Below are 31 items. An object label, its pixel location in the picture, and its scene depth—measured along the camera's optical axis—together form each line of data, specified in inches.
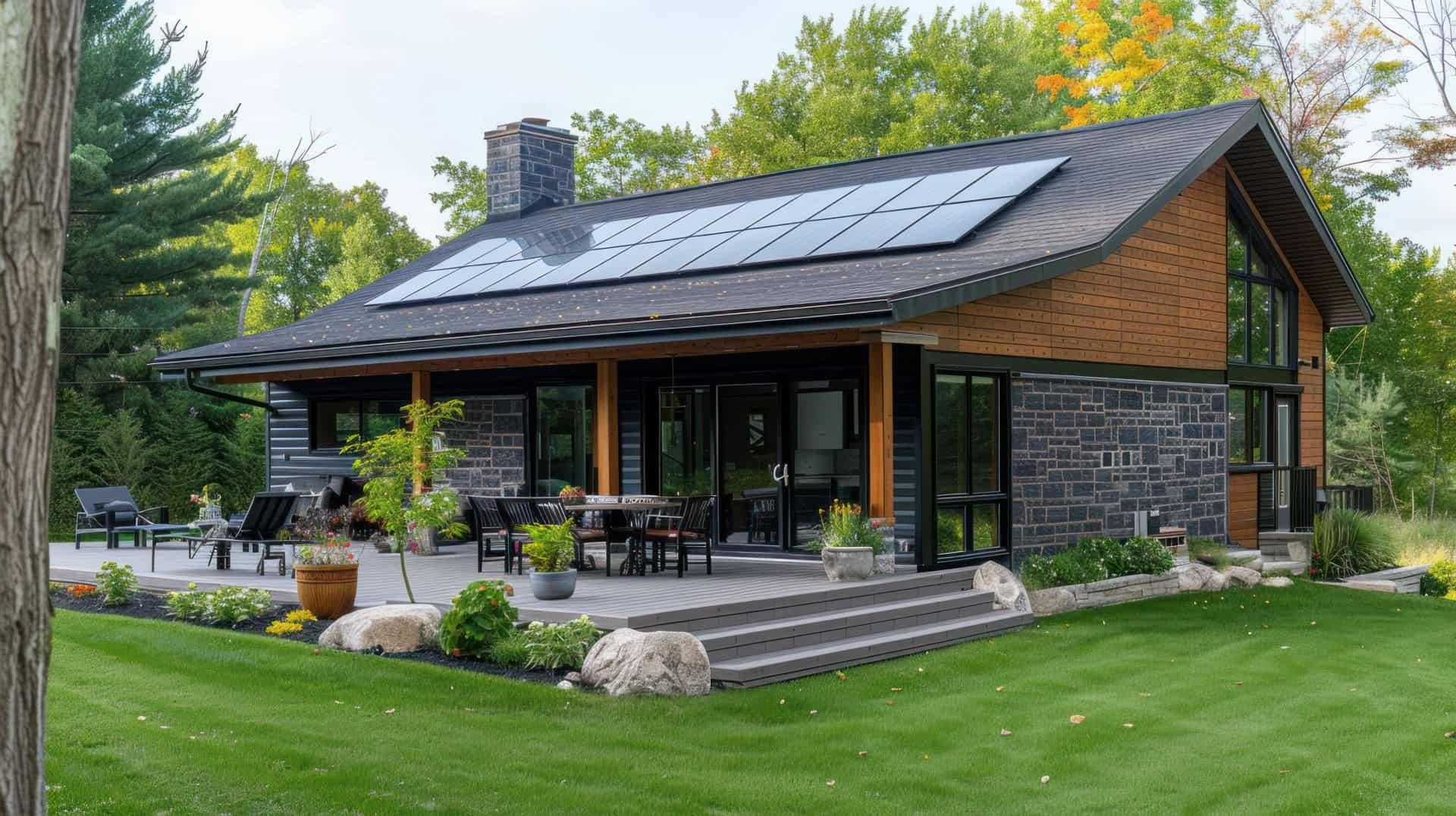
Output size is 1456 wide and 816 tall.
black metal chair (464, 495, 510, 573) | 470.9
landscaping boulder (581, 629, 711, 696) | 313.7
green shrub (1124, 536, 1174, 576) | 520.4
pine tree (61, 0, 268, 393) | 869.8
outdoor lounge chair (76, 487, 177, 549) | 576.1
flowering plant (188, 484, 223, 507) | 596.4
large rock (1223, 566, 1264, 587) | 557.0
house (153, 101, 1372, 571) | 462.3
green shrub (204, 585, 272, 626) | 394.3
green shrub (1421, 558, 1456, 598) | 603.8
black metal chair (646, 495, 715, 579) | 452.1
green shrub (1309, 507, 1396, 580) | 619.2
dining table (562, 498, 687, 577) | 443.8
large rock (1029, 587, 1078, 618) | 466.6
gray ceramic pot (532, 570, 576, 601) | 378.3
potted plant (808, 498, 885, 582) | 422.9
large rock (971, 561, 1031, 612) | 448.8
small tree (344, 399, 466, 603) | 378.0
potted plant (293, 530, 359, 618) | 388.8
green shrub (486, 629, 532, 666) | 335.3
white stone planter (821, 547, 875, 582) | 422.6
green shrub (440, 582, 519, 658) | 342.0
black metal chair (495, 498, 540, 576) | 458.6
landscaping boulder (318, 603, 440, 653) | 351.3
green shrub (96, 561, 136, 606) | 433.4
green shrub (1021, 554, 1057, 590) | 482.0
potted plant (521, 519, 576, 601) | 378.0
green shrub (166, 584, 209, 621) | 404.5
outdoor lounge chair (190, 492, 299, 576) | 476.4
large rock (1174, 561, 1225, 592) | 538.0
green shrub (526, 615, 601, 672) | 330.6
